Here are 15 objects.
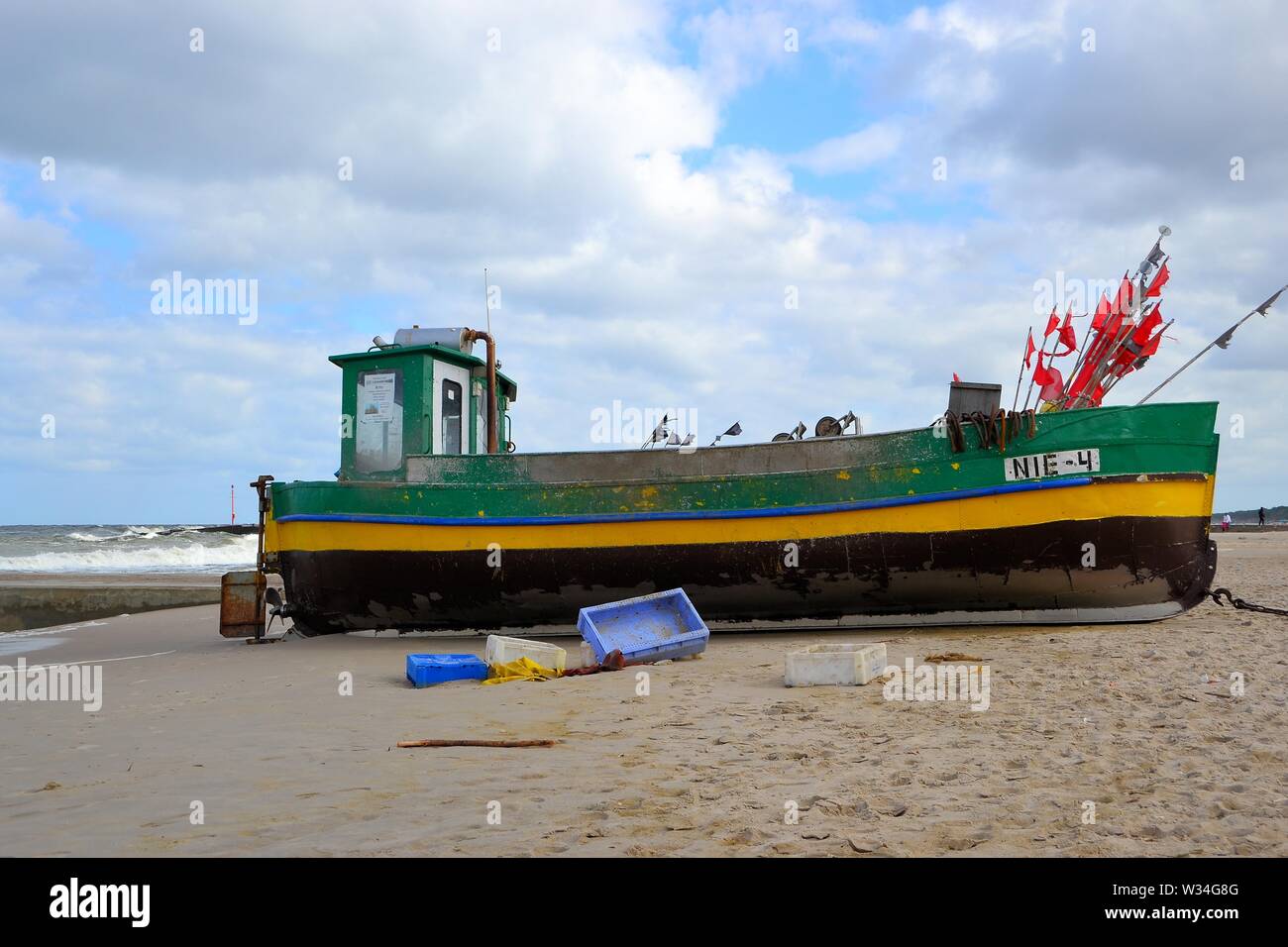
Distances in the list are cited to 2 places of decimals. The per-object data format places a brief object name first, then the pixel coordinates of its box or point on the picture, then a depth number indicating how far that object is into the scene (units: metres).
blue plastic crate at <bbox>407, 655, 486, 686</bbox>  7.10
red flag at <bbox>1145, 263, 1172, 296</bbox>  10.01
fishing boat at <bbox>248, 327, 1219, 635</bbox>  8.78
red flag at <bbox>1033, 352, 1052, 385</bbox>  9.53
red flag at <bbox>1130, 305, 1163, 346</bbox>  10.00
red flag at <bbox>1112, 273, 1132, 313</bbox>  9.90
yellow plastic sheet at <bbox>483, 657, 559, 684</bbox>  7.30
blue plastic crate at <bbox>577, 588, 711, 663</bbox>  7.79
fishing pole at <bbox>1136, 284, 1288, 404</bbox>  9.44
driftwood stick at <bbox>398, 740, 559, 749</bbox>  4.73
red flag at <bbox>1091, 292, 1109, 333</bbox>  9.93
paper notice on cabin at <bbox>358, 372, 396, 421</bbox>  10.95
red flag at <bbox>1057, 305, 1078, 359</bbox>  9.64
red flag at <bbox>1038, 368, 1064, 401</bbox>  9.55
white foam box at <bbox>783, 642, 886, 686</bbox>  6.20
